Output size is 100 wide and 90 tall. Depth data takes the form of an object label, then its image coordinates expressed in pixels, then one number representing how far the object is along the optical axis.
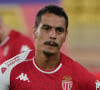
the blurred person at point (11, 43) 9.33
